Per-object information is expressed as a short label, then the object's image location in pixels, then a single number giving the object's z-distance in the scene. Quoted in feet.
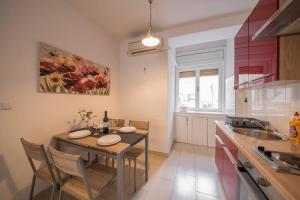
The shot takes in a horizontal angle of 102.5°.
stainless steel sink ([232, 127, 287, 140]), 4.07
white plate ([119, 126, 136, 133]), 5.92
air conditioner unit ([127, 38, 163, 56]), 8.21
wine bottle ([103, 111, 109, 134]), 5.80
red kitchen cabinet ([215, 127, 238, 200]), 3.82
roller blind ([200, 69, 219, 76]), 11.04
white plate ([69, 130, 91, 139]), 5.02
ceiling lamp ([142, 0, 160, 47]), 5.79
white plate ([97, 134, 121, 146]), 4.31
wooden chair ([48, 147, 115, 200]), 3.17
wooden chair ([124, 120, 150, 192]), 5.80
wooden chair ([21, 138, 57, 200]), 3.67
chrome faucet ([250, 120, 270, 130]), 4.85
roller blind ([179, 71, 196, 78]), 11.84
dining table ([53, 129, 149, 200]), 3.84
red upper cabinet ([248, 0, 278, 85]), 3.10
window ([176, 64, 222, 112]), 11.10
